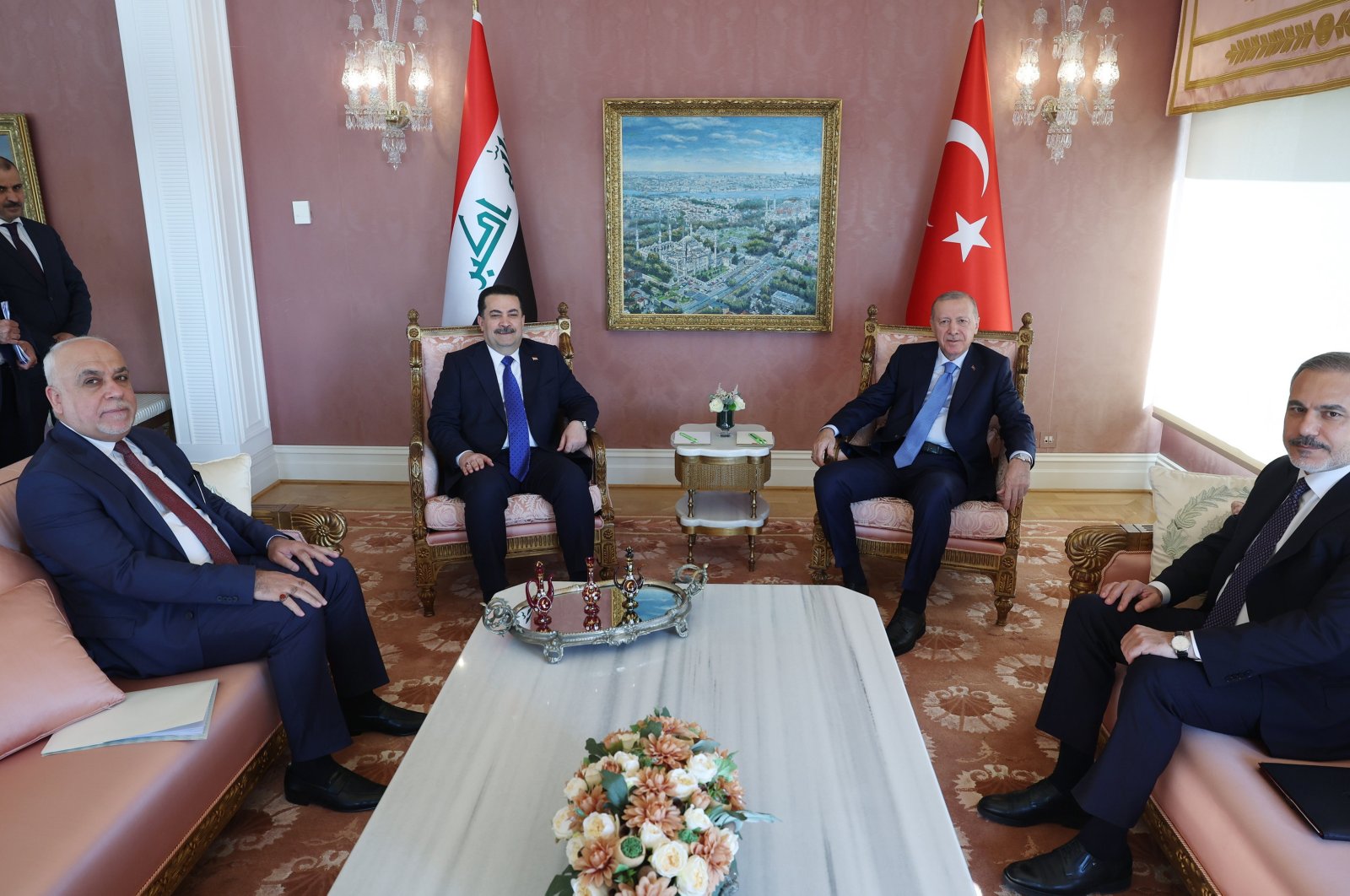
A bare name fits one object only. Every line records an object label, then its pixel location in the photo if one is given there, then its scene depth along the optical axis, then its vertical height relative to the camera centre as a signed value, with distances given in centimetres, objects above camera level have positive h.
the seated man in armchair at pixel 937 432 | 347 -76
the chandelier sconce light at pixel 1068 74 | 415 +71
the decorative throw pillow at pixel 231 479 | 272 -71
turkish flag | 421 +8
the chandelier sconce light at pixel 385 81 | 428 +72
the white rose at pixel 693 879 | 125 -87
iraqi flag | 424 +11
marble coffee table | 155 -103
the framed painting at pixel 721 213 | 443 +11
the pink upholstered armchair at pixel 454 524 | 343 -107
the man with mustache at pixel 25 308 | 396 -32
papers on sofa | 190 -103
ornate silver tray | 227 -98
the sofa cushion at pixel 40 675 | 188 -92
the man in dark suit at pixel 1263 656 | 191 -90
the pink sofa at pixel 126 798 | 162 -107
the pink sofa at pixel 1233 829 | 160 -110
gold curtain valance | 315 +69
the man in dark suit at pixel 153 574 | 216 -82
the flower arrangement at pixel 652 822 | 126 -83
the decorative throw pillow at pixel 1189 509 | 244 -73
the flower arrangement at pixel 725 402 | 390 -70
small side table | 372 -99
